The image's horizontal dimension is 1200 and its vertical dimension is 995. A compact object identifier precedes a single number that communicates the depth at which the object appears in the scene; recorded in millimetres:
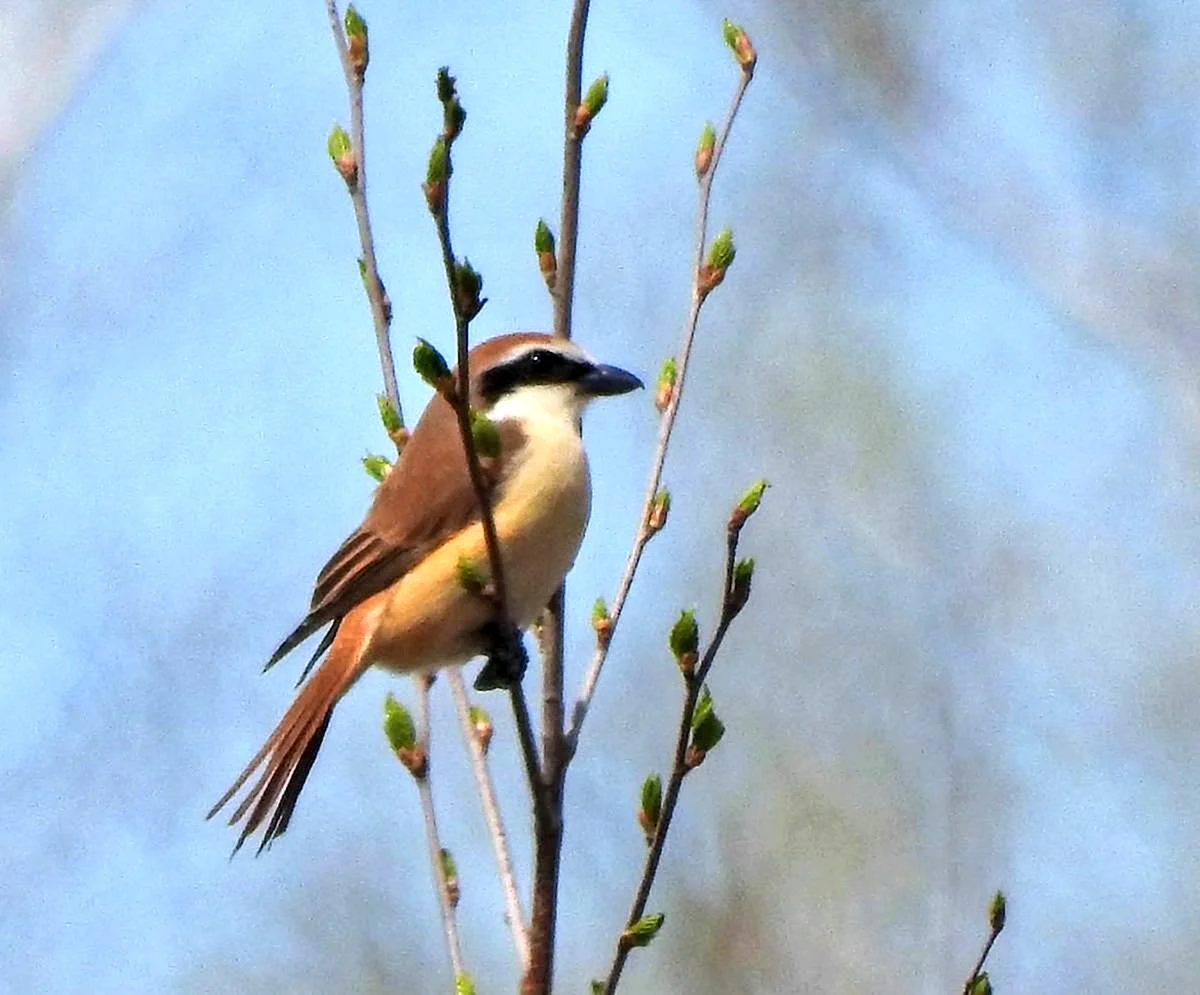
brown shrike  7043
